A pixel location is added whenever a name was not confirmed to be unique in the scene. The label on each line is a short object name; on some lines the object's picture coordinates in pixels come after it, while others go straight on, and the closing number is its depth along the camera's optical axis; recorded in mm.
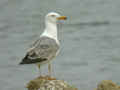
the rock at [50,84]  17281
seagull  18469
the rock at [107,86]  17641
